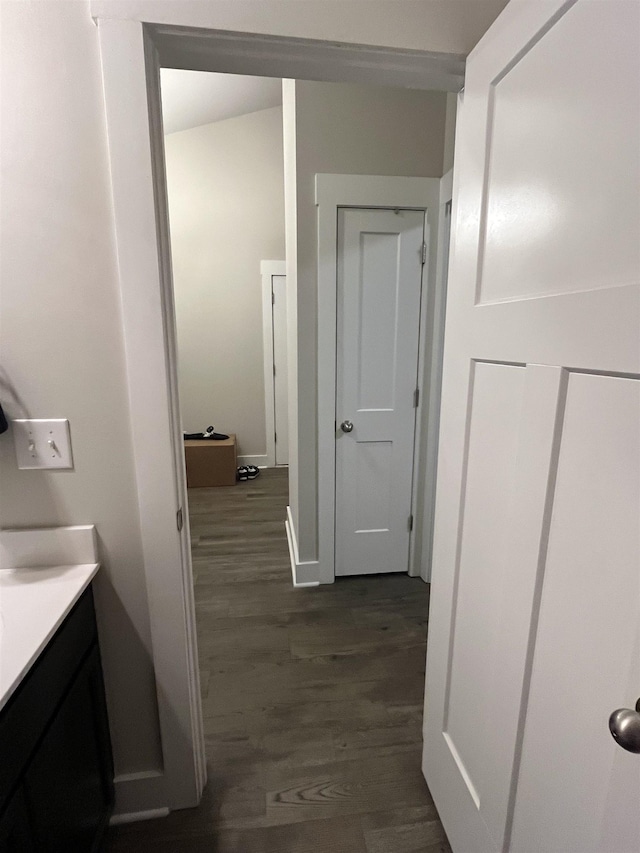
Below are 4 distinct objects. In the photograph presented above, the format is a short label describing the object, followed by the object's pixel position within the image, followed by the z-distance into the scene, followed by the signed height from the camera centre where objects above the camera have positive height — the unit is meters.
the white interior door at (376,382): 2.09 -0.20
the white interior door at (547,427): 0.58 -0.14
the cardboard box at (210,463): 3.98 -1.14
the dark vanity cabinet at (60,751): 0.71 -0.82
